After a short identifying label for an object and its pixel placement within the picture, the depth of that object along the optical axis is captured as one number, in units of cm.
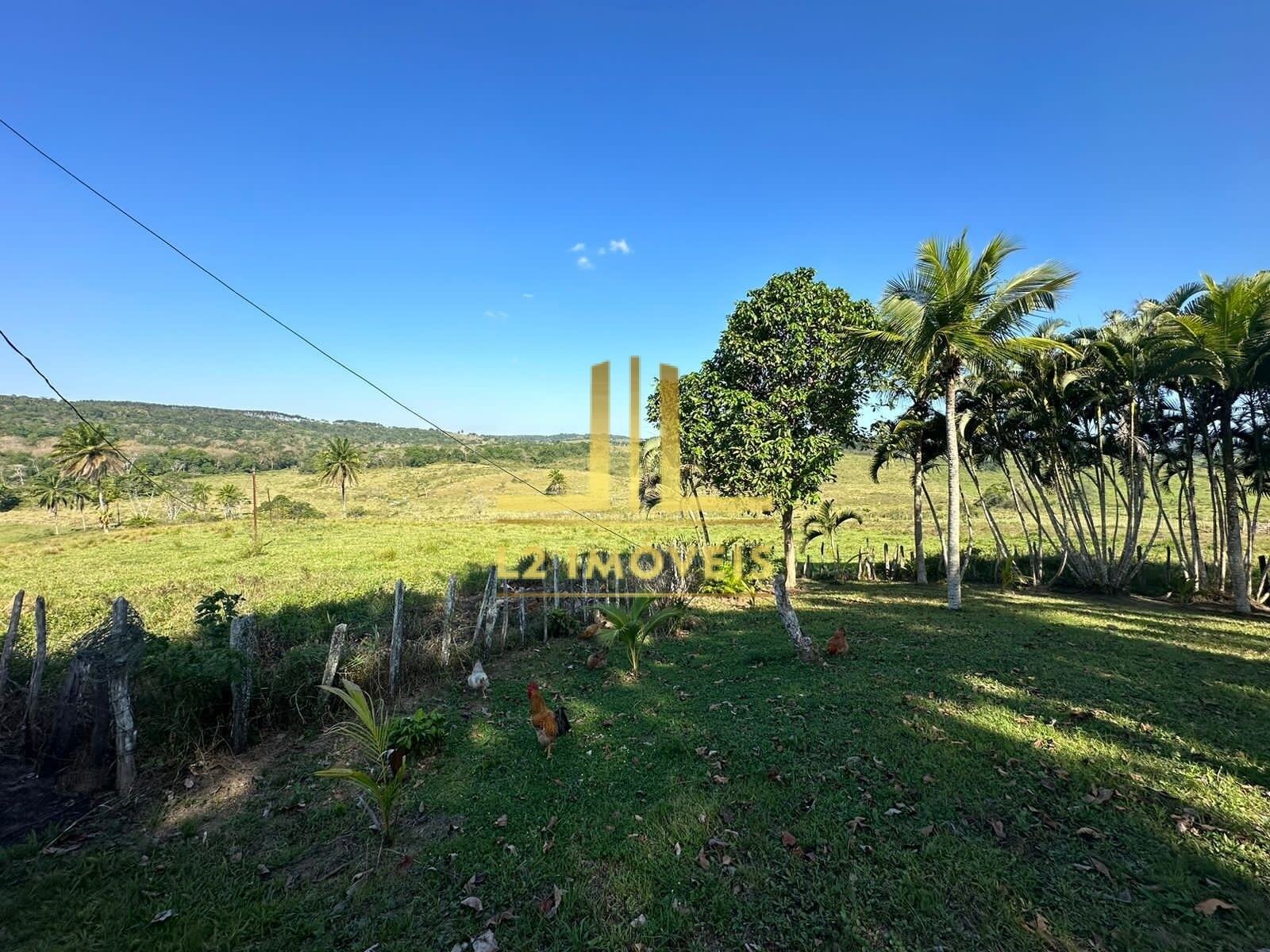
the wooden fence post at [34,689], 533
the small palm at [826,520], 1636
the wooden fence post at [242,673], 549
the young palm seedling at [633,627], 825
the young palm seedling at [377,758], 412
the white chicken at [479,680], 749
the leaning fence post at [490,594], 902
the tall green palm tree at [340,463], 5216
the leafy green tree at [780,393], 1270
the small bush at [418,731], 551
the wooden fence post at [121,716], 493
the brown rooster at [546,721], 570
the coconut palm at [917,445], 1567
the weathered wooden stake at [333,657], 620
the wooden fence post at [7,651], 574
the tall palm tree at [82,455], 4047
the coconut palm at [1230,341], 1045
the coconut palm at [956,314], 1103
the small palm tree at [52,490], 5231
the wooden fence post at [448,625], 801
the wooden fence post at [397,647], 713
